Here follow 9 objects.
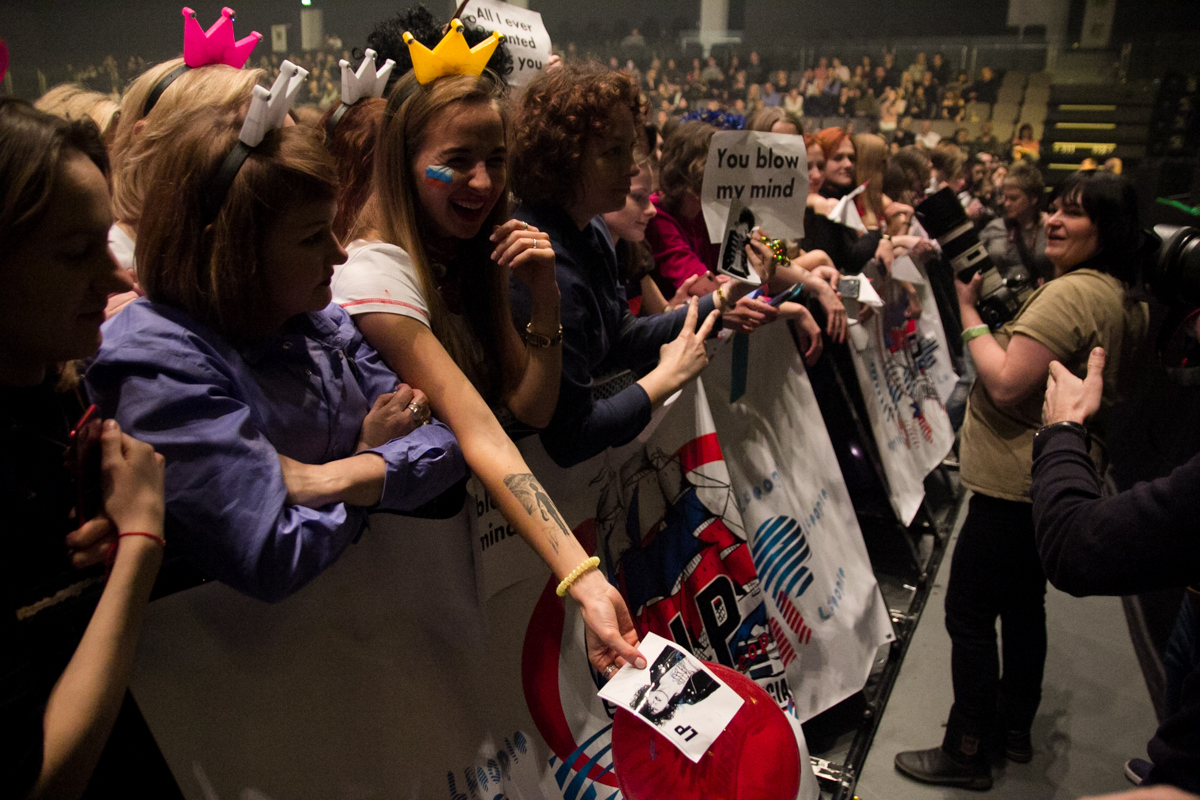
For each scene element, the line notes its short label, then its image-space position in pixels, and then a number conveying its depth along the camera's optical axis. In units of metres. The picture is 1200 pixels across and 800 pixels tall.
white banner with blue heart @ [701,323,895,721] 2.54
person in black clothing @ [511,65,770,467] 1.81
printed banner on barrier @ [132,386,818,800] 1.21
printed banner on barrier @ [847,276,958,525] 3.78
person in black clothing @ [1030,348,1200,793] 1.10
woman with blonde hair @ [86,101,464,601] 1.12
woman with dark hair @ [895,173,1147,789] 2.25
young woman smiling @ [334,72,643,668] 1.46
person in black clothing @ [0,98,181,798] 0.90
